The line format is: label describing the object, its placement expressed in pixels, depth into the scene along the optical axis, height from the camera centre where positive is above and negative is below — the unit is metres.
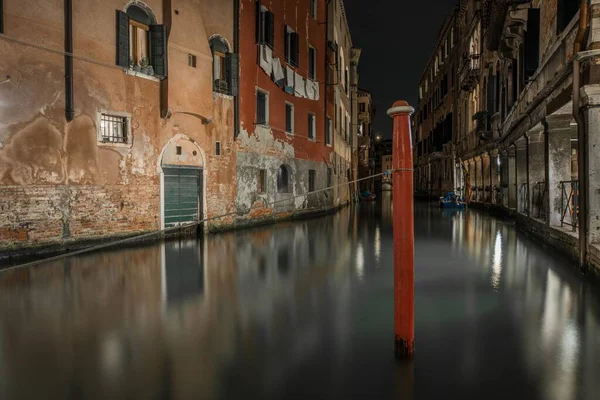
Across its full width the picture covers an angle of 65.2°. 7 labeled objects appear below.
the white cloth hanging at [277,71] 19.33 +5.16
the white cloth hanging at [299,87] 21.81 +5.08
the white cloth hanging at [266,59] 17.94 +5.31
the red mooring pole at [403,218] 3.84 -0.21
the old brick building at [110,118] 10.08 +2.02
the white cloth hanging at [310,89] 23.03 +5.22
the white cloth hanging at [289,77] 20.69 +5.24
